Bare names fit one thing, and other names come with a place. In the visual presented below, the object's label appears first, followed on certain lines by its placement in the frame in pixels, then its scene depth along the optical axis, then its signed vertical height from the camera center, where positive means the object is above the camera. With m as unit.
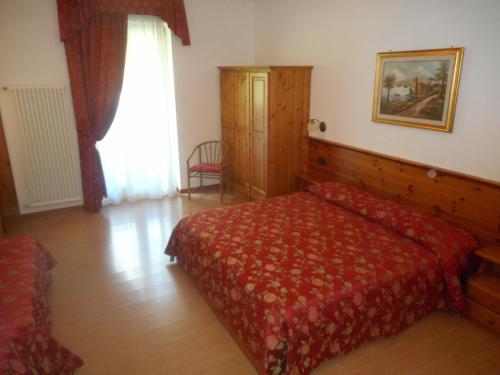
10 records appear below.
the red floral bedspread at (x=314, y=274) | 1.94 -1.06
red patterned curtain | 3.75 +0.37
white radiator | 3.84 -0.54
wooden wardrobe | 3.86 -0.34
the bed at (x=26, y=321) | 1.68 -1.11
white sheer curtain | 4.21 -0.37
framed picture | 2.58 +0.01
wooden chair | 4.54 -0.89
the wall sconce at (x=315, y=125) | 3.86 -0.36
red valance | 3.70 +0.83
